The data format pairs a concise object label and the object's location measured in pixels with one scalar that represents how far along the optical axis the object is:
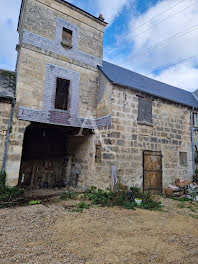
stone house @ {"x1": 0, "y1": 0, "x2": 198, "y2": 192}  7.05
